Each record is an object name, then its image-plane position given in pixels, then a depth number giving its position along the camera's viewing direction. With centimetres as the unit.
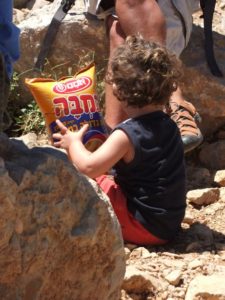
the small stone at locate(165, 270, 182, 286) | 303
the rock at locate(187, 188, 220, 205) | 406
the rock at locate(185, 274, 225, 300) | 285
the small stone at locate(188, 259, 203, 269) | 321
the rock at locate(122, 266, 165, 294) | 287
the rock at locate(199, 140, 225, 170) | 477
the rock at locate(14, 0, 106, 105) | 493
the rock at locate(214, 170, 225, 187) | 443
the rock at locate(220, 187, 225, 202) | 411
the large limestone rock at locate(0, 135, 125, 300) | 215
